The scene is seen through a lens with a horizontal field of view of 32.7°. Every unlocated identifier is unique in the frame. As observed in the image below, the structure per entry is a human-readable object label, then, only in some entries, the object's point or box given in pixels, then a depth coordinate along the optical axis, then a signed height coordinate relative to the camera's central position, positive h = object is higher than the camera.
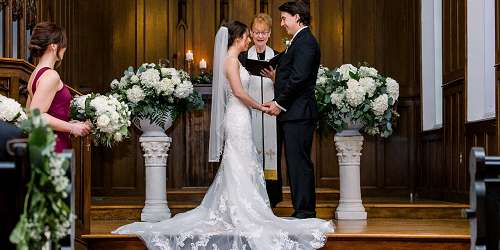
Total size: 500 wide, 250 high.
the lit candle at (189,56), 9.32 +1.04
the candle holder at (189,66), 9.71 +0.99
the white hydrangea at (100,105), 5.47 +0.30
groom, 6.51 +0.35
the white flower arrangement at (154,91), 6.98 +0.49
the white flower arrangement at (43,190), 2.93 -0.14
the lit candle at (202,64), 9.14 +0.93
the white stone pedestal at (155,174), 7.15 -0.19
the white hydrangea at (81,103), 5.65 +0.32
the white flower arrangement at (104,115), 5.46 +0.23
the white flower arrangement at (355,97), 7.01 +0.44
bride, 5.88 -0.38
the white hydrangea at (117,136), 5.53 +0.10
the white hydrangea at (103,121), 5.39 +0.19
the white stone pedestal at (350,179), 7.30 -0.25
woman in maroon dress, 4.88 +0.41
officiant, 7.19 +0.24
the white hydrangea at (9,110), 4.81 +0.23
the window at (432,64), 9.34 +0.96
